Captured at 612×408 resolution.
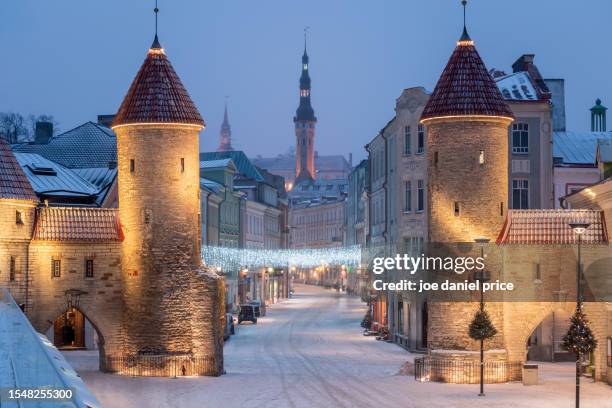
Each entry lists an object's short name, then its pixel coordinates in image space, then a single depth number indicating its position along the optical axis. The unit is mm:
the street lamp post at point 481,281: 40225
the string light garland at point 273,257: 80250
